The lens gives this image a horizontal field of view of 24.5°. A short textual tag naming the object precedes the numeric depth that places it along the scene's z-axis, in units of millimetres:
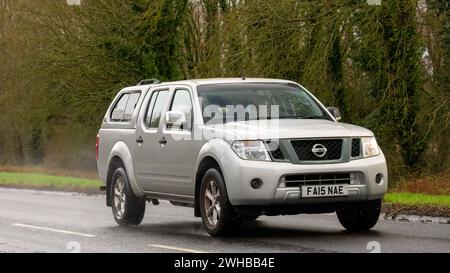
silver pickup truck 11930
